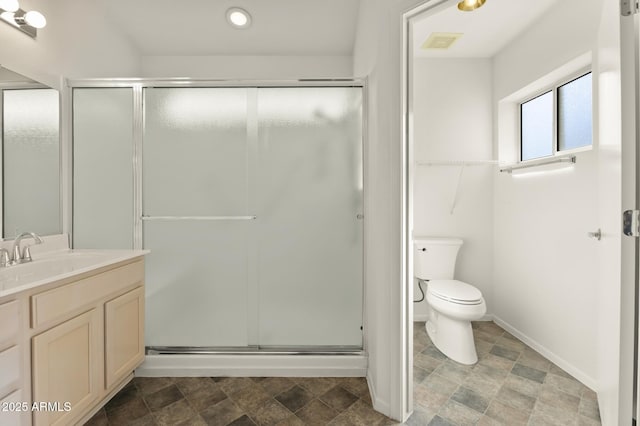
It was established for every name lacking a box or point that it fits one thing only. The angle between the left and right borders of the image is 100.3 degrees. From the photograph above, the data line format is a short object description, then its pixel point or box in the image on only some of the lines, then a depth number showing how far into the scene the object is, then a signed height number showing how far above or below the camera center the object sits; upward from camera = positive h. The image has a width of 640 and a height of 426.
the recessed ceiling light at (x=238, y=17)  2.09 +1.54
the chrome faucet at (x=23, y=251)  1.41 -0.21
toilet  1.92 -0.65
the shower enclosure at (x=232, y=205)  1.85 +0.05
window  1.86 +0.72
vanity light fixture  1.43 +1.08
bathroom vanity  1.04 -0.57
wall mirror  1.47 +0.34
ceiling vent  2.23 +1.47
